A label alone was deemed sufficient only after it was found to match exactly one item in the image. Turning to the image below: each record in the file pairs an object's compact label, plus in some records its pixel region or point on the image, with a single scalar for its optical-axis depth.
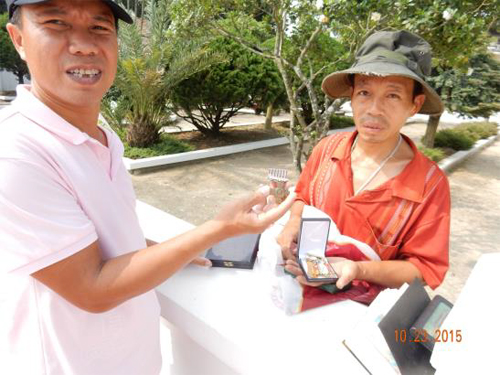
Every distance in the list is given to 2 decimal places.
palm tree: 7.06
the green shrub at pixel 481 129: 11.03
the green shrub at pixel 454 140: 9.36
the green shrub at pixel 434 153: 7.82
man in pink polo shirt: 0.79
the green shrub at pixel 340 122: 11.59
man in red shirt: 1.35
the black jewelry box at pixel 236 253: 1.43
